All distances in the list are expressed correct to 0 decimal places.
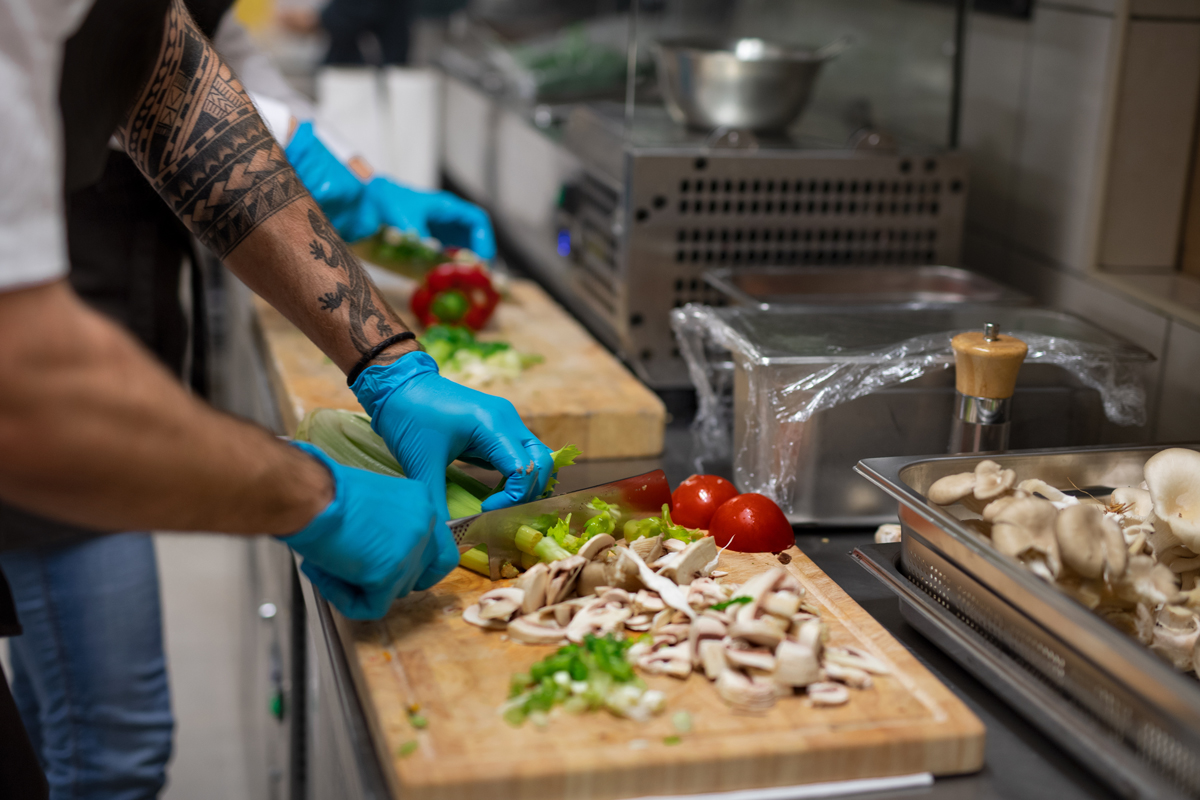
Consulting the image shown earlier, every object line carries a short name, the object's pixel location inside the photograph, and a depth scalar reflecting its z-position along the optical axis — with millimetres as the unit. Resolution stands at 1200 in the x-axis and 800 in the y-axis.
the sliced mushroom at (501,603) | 950
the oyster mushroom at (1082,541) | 859
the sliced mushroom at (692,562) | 1019
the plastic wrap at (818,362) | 1228
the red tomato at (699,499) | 1210
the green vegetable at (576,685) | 828
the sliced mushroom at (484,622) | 953
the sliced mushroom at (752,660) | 868
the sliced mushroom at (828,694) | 851
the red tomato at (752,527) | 1131
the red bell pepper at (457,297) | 1885
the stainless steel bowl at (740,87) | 1720
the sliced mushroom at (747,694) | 840
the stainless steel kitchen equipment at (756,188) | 1604
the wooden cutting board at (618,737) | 771
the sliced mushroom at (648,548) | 1065
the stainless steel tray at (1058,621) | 747
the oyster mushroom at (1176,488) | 976
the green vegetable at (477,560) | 1062
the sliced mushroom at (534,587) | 958
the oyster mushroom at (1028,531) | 881
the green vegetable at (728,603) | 938
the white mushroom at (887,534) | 1186
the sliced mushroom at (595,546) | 1024
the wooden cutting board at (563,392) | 1489
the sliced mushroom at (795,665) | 853
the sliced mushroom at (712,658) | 877
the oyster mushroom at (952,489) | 958
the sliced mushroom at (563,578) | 975
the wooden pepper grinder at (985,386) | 1115
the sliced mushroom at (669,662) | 883
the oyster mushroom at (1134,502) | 1017
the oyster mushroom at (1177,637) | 907
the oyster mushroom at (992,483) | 958
